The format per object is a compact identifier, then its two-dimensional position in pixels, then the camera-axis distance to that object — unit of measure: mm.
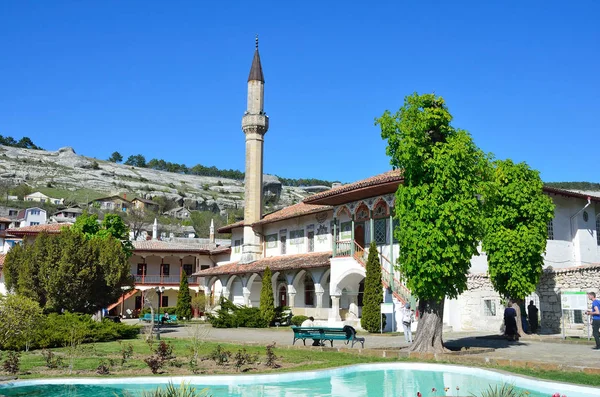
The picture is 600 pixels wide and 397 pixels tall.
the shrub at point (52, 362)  12164
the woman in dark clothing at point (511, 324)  18250
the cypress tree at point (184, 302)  37316
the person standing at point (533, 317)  20797
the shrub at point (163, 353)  12039
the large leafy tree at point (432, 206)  13867
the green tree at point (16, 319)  14053
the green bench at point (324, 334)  15641
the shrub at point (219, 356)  12621
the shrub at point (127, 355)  13327
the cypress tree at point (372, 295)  22625
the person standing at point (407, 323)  17656
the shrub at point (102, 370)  11156
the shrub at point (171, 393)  6698
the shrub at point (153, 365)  11008
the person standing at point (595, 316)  13977
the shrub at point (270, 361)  12059
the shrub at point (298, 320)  27969
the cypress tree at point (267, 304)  28688
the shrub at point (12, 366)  11172
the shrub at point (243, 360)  11819
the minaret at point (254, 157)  36844
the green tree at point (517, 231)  19594
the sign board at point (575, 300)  16766
